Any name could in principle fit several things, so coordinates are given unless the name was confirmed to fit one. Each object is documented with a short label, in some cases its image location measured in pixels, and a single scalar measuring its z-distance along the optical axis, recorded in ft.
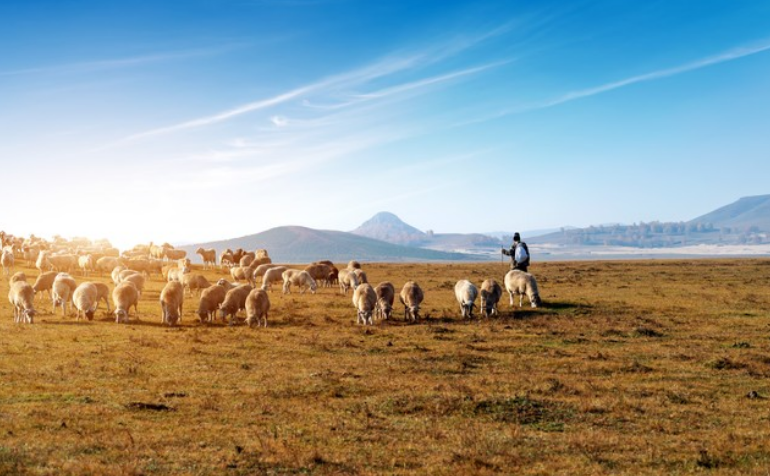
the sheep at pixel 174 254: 230.48
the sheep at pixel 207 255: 227.20
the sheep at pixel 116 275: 138.55
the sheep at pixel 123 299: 97.04
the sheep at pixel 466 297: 103.50
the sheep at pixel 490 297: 103.40
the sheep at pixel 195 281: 132.77
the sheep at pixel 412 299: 100.42
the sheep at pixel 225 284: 114.60
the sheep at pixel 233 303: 99.35
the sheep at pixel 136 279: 118.37
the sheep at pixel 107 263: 175.01
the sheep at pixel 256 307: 95.55
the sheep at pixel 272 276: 154.61
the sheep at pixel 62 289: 105.81
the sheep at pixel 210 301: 100.12
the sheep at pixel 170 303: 96.48
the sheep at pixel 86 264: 177.37
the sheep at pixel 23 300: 93.71
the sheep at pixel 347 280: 148.66
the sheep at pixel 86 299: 97.71
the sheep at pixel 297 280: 150.82
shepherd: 124.16
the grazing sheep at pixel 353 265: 186.73
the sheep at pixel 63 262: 173.17
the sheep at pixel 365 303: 97.25
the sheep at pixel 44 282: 116.57
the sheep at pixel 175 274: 145.87
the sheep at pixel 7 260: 165.21
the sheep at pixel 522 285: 113.50
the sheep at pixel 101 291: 104.69
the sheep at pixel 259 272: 168.36
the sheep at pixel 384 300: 102.27
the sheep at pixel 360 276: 150.71
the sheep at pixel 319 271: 169.95
